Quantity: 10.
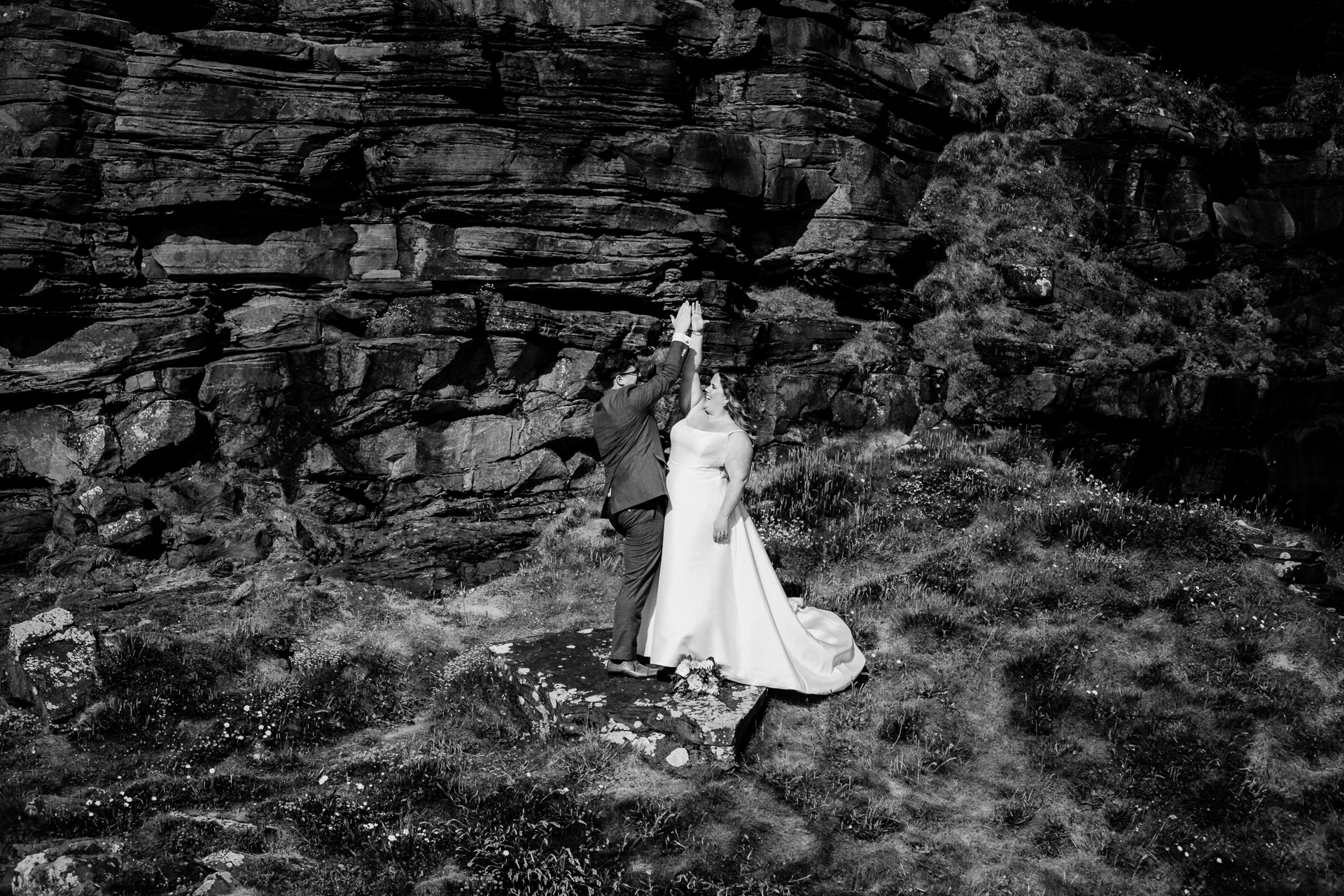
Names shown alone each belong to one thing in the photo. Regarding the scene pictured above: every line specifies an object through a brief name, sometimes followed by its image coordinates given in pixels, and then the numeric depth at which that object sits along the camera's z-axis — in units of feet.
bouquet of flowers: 27.55
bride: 27.68
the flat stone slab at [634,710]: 26.30
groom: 27.50
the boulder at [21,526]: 39.86
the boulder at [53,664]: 28.96
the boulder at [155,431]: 41.81
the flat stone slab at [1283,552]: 38.65
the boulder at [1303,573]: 37.78
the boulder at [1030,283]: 53.57
